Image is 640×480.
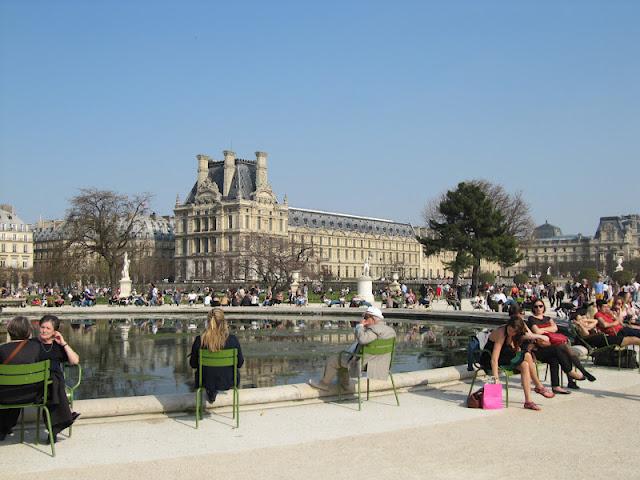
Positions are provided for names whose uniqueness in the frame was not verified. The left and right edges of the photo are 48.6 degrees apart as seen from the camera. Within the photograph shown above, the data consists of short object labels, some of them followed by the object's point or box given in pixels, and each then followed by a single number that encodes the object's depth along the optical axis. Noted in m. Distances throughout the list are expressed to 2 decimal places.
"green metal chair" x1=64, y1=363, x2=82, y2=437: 6.59
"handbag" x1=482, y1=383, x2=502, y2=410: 7.59
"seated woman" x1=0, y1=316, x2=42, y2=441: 5.91
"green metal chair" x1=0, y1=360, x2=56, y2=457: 5.82
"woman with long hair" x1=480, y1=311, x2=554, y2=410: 7.80
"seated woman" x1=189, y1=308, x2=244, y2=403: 6.93
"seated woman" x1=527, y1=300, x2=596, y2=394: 8.71
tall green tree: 49.44
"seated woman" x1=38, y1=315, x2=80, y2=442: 6.09
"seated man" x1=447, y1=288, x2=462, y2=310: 29.84
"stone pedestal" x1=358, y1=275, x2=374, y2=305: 31.77
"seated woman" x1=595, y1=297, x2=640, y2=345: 10.55
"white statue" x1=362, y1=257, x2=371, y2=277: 32.30
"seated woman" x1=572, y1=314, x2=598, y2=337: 10.90
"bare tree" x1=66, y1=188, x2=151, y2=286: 50.12
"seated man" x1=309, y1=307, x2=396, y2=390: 7.74
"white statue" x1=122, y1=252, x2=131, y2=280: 40.00
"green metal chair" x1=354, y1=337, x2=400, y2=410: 7.69
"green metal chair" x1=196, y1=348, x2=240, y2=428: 6.87
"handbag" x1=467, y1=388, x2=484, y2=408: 7.64
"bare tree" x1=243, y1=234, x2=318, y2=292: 48.22
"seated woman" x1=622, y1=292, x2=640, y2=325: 13.34
